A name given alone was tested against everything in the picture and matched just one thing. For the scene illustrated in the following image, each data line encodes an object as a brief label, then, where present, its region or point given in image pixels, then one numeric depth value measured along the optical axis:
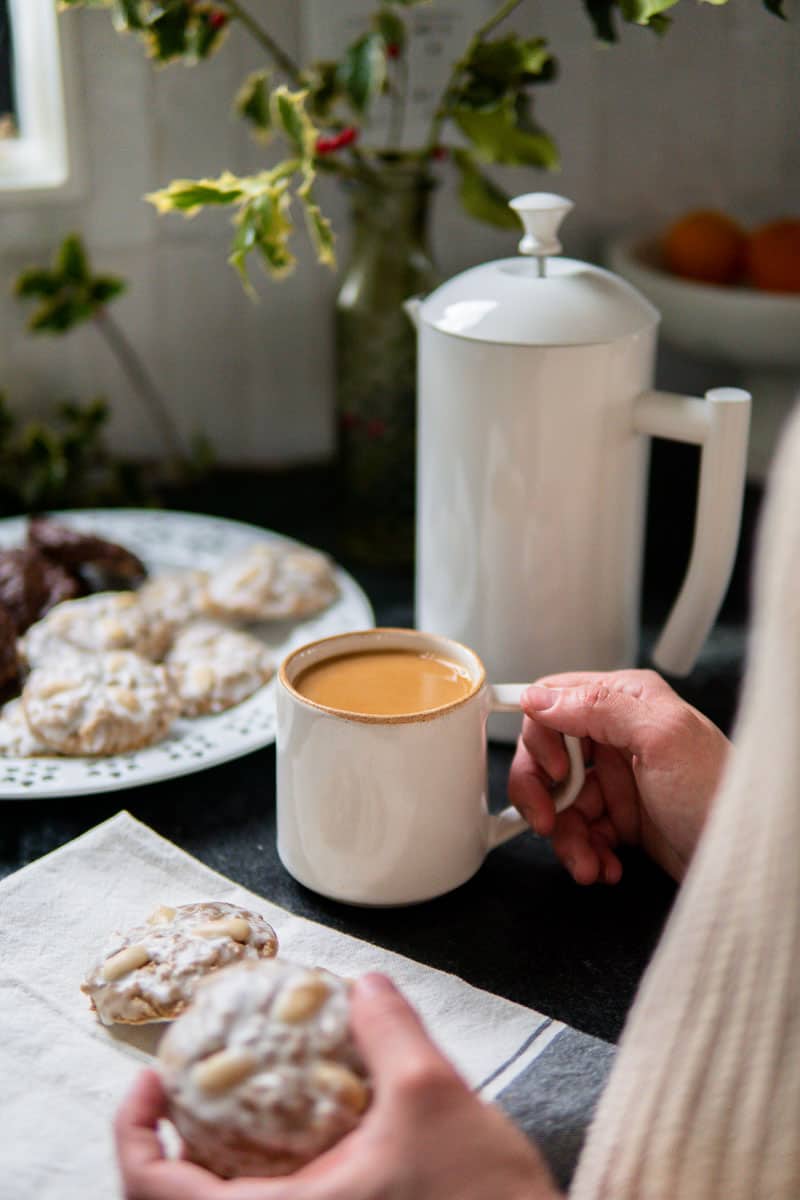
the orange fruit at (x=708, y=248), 1.26
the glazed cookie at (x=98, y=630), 0.95
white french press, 0.86
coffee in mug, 0.76
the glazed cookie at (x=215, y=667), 0.92
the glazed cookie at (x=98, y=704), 0.85
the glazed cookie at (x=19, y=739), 0.86
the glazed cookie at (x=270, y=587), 1.02
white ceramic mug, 0.72
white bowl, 1.16
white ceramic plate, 0.83
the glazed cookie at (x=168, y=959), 0.64
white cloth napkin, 0.58
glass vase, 1.13
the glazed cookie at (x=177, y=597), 1.02
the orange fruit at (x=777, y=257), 1.20
